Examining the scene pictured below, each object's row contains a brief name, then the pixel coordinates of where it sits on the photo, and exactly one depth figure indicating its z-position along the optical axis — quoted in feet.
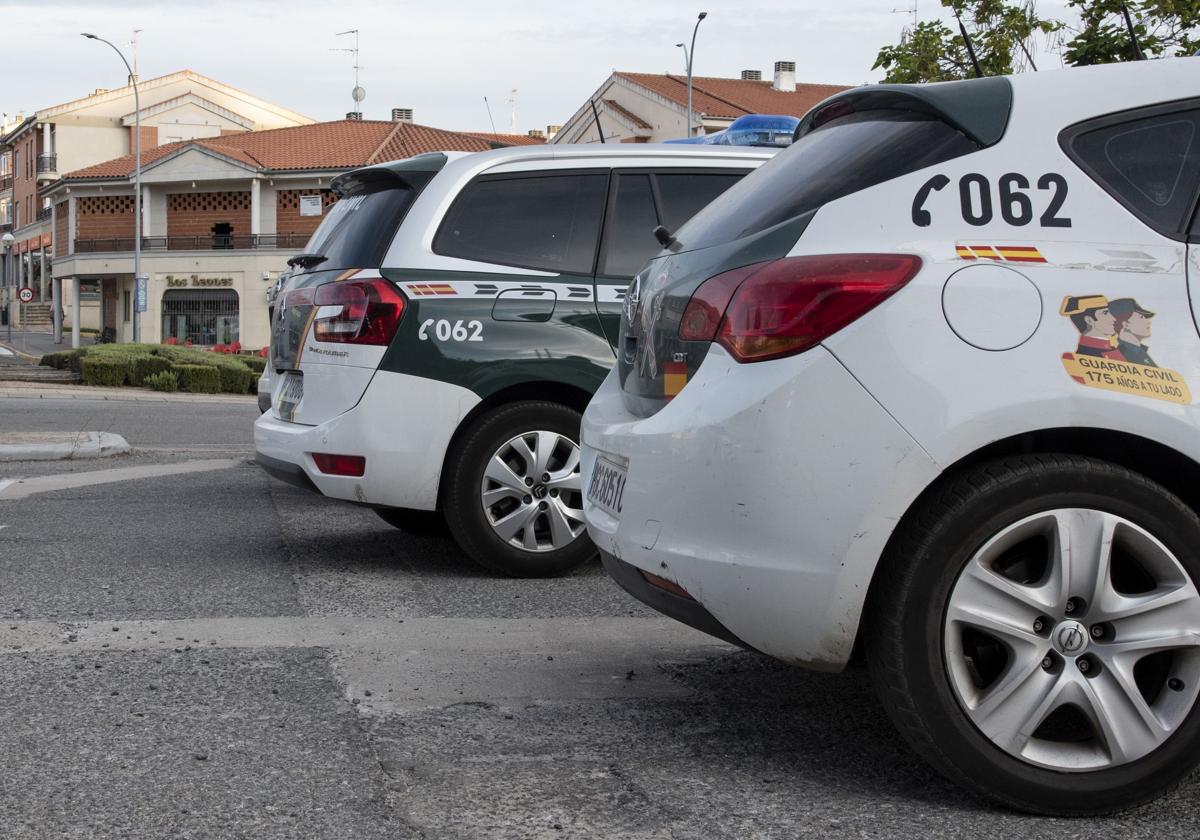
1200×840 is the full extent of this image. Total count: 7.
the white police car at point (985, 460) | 10.19
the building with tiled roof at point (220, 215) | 194.49
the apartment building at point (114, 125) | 249.55
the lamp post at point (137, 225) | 172.04
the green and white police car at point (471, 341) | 19.33
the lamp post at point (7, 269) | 220.43
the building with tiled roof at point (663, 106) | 185.26
